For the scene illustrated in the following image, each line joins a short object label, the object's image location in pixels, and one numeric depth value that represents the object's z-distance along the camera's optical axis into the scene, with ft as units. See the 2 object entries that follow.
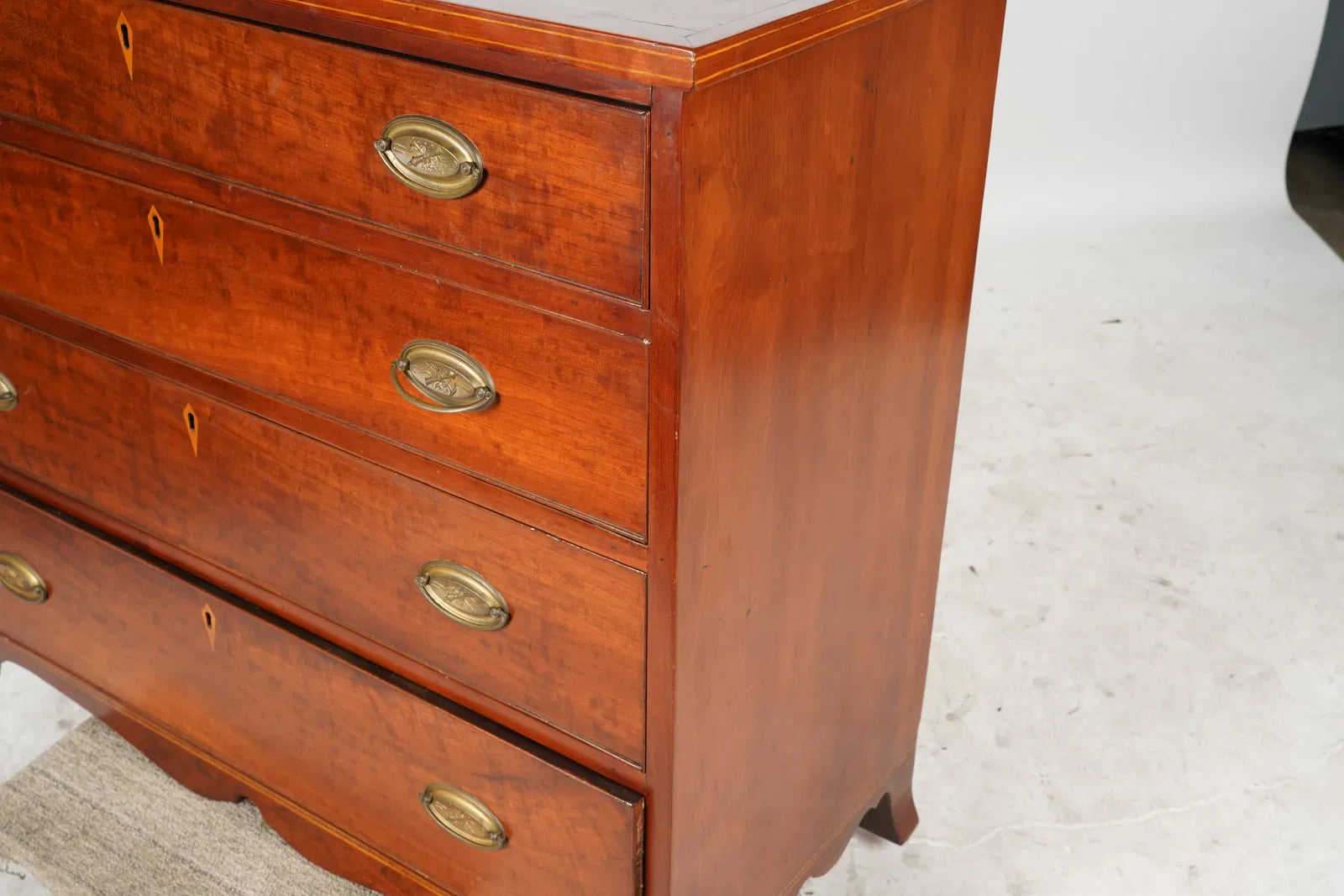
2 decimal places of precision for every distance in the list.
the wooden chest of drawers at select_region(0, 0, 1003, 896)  3.63
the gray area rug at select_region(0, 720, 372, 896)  6.04
